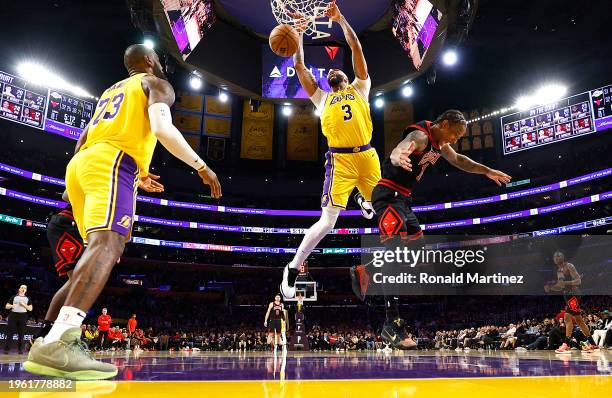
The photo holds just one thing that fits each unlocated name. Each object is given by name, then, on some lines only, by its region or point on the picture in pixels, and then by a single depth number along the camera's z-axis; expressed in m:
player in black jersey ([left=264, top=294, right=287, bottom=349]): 16.42
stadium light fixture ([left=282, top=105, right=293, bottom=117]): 29.98
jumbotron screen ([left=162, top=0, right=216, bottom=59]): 13.36
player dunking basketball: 5.34
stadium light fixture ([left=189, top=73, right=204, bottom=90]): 23.51
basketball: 5.43
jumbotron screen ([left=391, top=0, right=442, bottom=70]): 13.67
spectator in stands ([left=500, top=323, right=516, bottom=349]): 15.83
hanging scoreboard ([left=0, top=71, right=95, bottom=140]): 25.95
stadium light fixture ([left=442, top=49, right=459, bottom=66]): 17.58
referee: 10.96
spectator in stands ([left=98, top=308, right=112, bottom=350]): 15.02
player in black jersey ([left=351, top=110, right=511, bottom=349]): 4.73
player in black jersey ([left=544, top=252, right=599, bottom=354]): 9.62
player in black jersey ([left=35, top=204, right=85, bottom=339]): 4.98
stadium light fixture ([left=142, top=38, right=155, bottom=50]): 17.24
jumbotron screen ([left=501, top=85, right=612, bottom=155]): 27.23
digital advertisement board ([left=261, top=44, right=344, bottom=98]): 15.22
